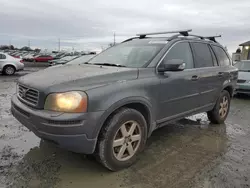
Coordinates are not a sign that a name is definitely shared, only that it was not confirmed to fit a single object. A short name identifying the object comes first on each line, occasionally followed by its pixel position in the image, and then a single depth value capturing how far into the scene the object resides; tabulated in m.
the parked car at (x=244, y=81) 7.05
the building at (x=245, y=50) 26.23
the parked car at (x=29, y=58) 26.81
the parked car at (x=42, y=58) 26.45
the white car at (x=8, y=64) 12.44
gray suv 2.26
